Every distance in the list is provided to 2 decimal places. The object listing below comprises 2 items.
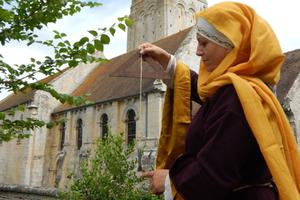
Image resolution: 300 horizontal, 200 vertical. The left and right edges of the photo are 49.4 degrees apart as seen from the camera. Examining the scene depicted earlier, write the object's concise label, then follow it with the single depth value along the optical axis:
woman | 1.58
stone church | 16.61
